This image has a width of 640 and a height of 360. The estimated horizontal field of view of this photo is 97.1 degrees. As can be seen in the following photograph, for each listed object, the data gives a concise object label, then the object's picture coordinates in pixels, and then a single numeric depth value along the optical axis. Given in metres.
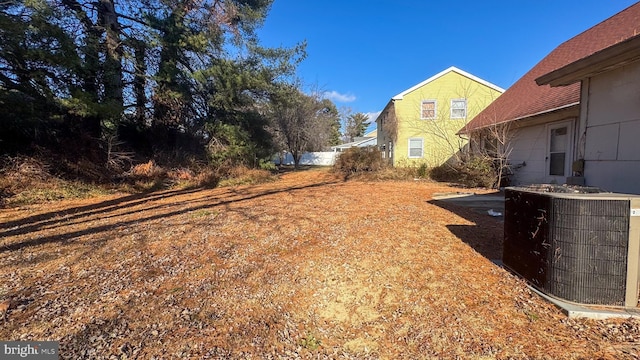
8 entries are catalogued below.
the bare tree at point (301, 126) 22.00
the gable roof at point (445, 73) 15.75
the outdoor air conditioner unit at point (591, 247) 2.37
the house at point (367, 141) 35.59
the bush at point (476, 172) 10.29
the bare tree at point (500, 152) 9.98
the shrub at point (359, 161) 13.86
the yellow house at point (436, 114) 15.99
